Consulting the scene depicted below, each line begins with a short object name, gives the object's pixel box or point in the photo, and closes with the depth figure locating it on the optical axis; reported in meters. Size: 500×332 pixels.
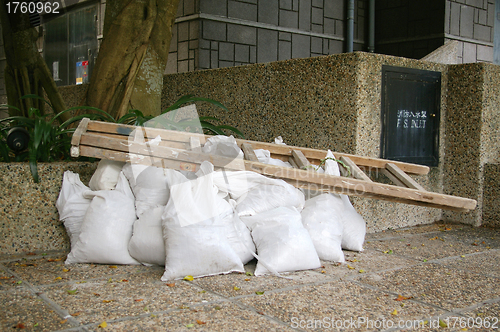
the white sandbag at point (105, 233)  2.87
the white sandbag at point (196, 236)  2.61
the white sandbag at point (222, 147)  3.23
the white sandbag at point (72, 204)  3.15
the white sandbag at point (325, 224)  3.07
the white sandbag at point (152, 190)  3.07
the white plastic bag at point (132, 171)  3.12
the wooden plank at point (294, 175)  3.01
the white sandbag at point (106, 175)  3.19
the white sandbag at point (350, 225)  3.38
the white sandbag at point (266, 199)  3.03
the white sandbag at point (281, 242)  2.74
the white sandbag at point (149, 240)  2.81
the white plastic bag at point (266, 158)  3.53
